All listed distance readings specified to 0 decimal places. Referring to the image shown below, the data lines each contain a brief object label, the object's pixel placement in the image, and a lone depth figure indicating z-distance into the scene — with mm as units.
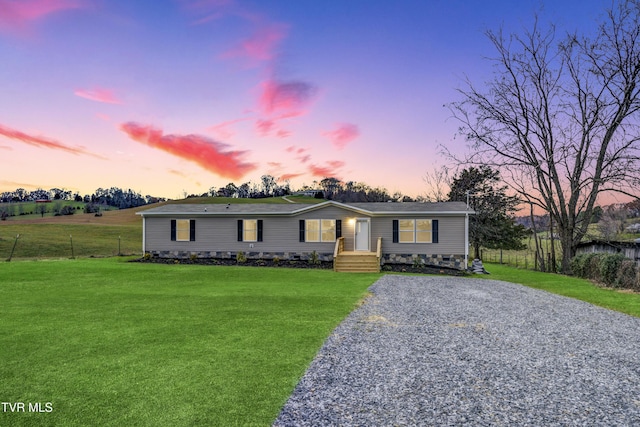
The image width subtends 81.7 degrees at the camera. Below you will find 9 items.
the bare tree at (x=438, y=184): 38938
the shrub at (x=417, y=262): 19344
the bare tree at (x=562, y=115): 21016
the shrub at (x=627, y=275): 13969
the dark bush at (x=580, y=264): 18672
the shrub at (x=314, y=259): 20297
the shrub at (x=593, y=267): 17094
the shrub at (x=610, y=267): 15109
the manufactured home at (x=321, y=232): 19688
